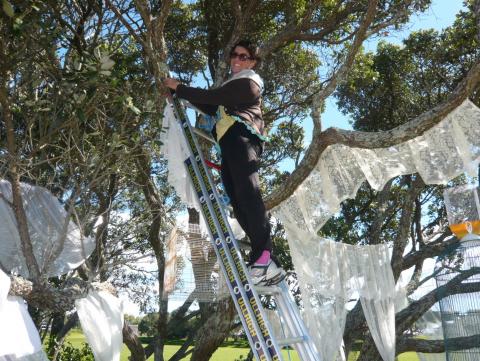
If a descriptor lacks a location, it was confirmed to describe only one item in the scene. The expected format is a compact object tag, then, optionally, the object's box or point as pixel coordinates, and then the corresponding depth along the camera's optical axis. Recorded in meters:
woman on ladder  2.97
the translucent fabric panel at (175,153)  3.67
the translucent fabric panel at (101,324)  3.77
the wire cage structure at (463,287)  4.47
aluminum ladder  2.62
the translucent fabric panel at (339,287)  5.24
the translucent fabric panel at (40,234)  4.27
